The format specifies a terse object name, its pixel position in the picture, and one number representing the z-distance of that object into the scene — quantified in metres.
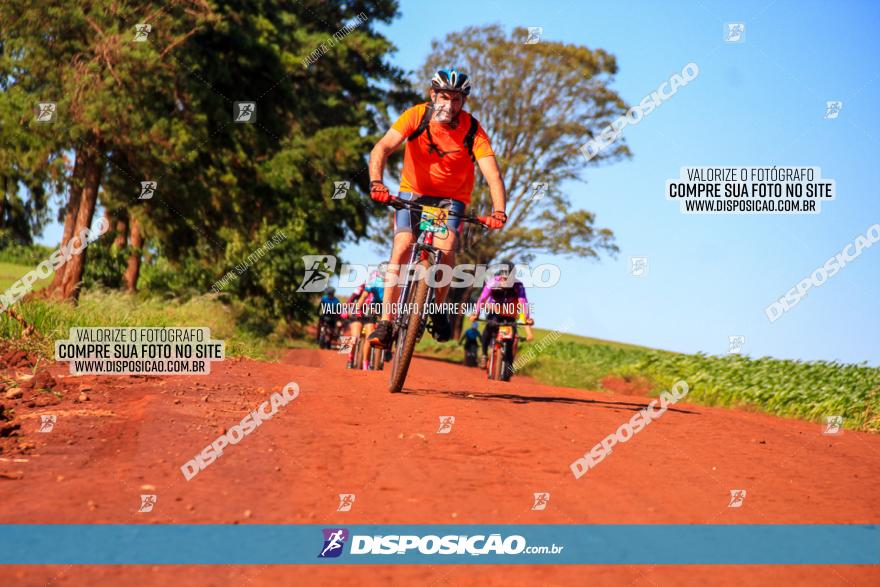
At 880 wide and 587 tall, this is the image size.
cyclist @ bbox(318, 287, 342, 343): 27.02
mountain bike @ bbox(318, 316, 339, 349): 27.70
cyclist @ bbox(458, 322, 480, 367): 22.50
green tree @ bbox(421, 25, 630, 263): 38.12
